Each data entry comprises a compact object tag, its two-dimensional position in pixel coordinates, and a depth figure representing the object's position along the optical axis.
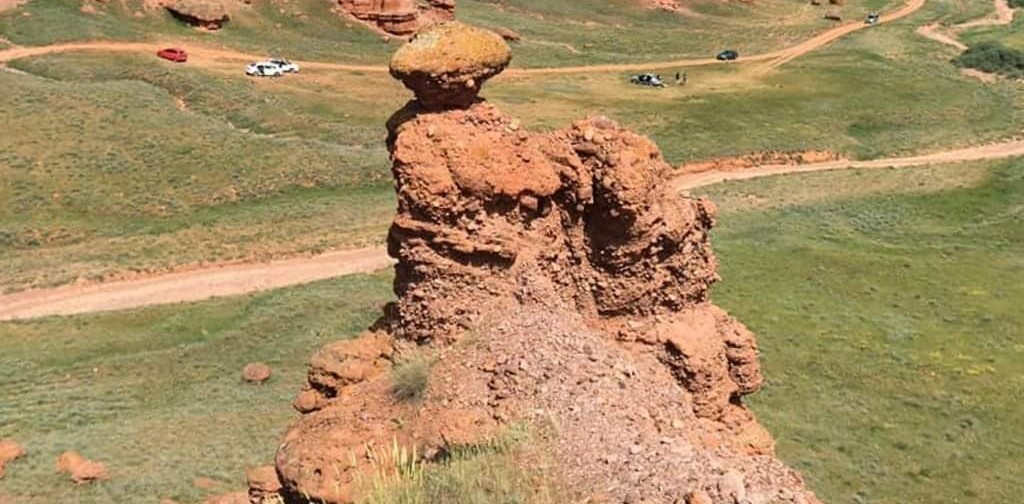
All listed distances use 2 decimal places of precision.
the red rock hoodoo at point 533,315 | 15.48
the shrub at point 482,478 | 12.88
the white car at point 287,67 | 84.31
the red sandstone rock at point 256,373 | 34.41
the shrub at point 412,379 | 16.97
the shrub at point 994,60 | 105.69
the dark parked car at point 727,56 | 109.00
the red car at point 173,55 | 82.12
